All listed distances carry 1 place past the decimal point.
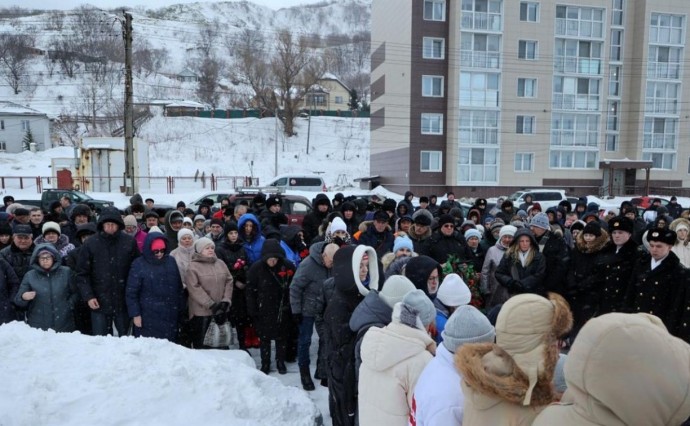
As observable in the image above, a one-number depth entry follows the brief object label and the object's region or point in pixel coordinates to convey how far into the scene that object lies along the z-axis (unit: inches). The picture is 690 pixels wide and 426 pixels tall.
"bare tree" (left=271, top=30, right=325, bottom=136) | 2354.8
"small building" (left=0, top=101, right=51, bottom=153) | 2165.7
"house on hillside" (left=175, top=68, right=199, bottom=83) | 3715.6
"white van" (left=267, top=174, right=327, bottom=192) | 1106.7
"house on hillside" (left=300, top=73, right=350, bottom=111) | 3122.5
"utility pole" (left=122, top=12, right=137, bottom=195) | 866.8
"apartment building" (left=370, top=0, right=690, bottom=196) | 1409.9
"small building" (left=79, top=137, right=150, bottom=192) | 1207.6
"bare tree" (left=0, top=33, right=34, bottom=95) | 3189.0
